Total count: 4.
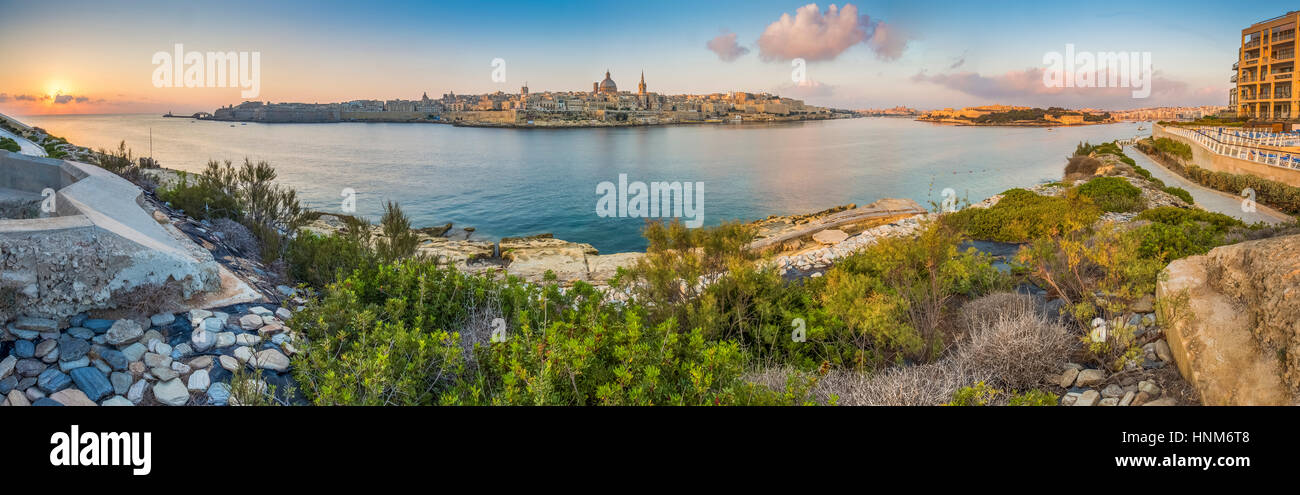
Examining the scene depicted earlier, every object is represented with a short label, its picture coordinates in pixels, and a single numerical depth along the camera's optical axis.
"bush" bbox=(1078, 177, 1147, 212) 13.27
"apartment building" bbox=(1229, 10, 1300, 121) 21.52
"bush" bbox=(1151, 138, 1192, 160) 20.81
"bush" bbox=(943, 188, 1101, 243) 10.49
